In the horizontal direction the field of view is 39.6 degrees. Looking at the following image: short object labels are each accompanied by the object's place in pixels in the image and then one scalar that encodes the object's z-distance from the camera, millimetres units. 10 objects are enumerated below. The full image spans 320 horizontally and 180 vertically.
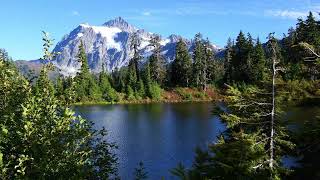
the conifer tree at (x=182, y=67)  140750
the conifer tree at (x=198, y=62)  140625
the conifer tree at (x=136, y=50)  144625
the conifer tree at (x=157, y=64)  143000
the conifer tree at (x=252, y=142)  20609
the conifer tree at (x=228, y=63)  139900
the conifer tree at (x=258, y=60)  125625
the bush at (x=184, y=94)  137250
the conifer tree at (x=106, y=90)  133875
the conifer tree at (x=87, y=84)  131488
